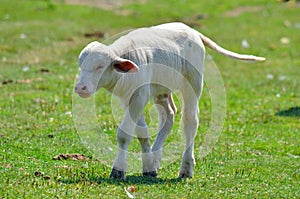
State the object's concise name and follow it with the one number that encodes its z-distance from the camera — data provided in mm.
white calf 14806
